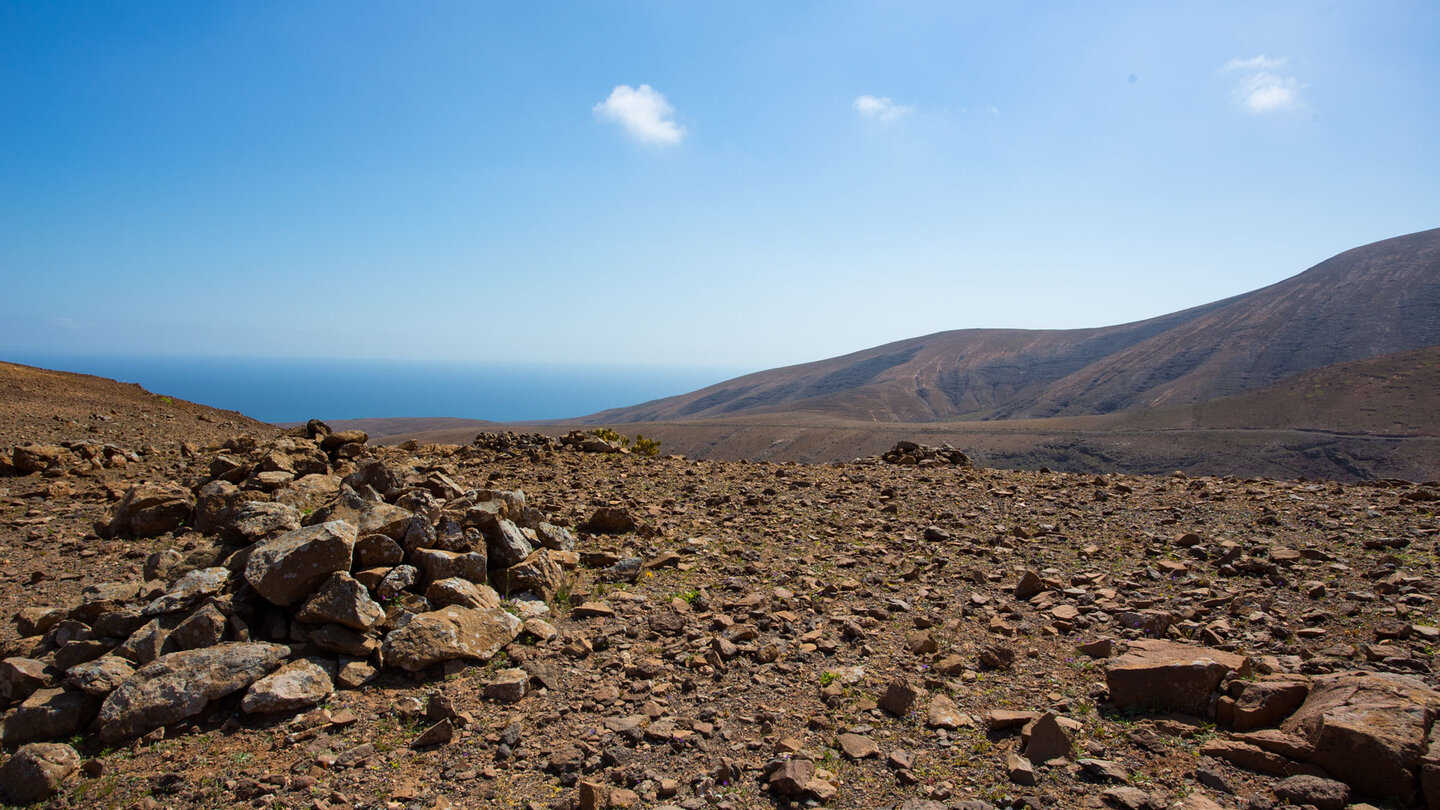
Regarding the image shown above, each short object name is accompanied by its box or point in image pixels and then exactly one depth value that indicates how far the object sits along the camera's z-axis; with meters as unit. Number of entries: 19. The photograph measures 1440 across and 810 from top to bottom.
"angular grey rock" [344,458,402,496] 8.33
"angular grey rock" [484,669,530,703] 4.91
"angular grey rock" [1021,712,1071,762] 4.09
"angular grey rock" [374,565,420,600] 5.91
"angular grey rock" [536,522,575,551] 8.05
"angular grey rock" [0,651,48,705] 4.84
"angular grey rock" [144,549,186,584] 6.36
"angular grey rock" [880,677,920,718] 4.74
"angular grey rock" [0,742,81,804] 3.98
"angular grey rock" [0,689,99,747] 4.47
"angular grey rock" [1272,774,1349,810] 3.47
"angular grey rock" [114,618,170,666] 5.04
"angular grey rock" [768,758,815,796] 3.84
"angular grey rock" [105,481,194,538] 8.38
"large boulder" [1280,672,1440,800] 3.50
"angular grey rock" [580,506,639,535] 9.16
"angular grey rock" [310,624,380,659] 5.29
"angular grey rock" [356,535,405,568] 6.20
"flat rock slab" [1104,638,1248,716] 4.48
